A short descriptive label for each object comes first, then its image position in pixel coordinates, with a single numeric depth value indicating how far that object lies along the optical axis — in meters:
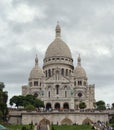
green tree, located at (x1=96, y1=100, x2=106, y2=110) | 112.39
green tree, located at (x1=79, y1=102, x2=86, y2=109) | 106.43
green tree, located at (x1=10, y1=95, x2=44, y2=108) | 101.20
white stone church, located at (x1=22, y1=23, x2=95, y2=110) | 114.25
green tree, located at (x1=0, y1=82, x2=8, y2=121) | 70.50
